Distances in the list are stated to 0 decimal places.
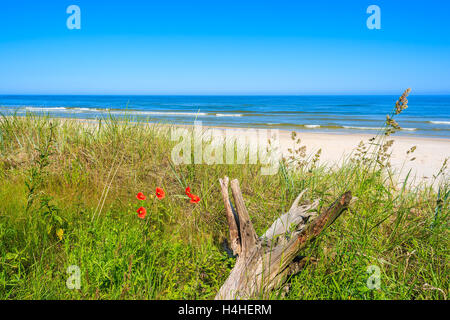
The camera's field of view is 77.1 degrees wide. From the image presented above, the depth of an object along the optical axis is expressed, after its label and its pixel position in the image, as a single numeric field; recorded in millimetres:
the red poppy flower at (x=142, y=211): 2074
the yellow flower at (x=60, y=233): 2186
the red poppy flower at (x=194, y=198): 2305
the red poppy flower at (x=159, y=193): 2180
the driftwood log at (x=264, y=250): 1861
